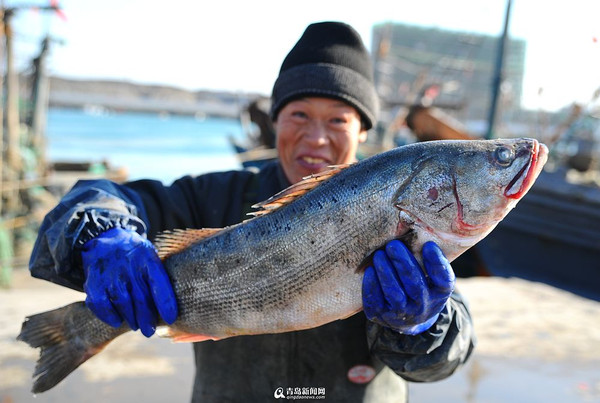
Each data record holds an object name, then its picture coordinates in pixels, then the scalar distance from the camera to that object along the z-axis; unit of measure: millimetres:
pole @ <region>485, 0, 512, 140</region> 10820
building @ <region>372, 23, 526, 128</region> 17438
